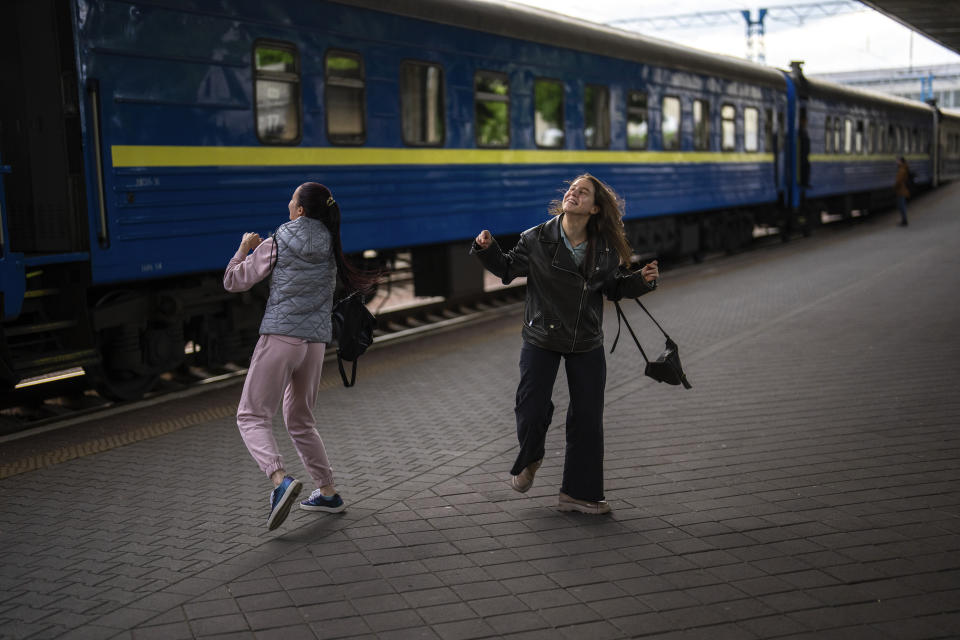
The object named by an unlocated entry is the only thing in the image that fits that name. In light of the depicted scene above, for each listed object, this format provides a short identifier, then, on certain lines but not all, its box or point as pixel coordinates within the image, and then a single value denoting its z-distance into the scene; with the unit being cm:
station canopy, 1647
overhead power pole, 4509
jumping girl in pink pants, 509
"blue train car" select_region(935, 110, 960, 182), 4065
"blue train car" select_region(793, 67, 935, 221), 2372
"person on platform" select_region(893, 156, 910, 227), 2497
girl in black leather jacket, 525
